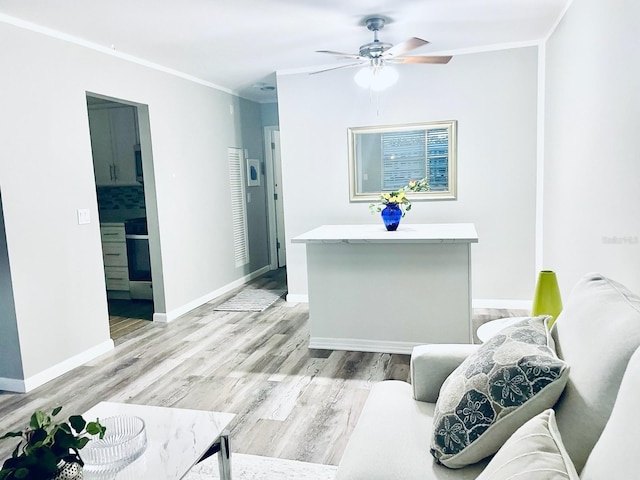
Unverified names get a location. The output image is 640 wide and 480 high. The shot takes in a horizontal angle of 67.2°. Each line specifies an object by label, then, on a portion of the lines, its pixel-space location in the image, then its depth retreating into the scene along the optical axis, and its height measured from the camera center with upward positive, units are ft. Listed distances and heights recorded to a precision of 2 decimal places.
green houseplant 3.90 -2.12
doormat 16.29 -4.13
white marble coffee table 4.90 -2.82
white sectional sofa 2.99 -1.85
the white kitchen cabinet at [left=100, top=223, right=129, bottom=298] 17.35 -2.50
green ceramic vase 7.55 -1.97
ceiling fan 11.18 +2.92
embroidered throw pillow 4.14 -1.98
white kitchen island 11.17 -2.61
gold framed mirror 14.93 +0.62
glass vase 12.34 -0.95
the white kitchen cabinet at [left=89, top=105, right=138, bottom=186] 17.13 +1.69
